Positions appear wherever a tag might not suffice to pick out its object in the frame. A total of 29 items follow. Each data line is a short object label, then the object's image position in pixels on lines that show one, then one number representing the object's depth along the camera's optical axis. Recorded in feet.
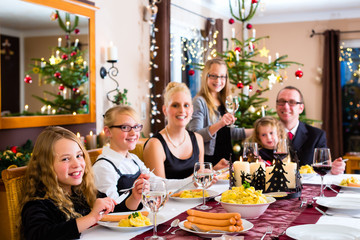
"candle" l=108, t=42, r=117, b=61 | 13.35
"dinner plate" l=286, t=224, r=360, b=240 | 4.58
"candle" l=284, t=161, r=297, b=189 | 6.91
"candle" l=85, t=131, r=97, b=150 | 11.61
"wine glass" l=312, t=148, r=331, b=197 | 6.67
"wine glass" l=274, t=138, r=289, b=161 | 7.07
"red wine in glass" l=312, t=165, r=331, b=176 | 6.66
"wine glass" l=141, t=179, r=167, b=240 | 4.70
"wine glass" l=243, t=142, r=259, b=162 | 7.22
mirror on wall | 10.13
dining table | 4.83
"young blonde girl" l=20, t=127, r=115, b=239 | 4.80
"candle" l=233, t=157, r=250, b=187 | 6.87
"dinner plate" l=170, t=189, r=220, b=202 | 6.43
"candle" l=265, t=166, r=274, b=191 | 6.84
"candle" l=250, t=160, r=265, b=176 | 6.83
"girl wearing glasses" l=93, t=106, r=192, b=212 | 6.66
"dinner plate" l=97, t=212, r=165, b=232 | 4.91
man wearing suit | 10.52
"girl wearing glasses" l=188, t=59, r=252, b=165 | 11.42
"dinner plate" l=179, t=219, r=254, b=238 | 4.69
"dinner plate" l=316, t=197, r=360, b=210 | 5.81
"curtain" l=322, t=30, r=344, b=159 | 24.45
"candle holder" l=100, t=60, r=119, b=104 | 13.43
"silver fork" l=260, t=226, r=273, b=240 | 4.86
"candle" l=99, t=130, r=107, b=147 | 11.94
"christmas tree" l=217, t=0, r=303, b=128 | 15.06
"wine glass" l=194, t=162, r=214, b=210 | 5.99
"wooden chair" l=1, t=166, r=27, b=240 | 5.44
